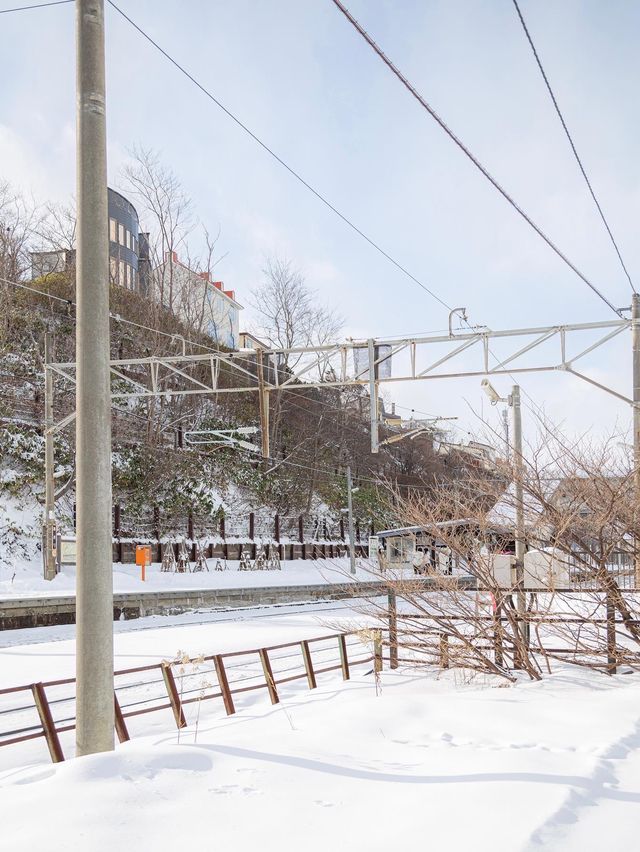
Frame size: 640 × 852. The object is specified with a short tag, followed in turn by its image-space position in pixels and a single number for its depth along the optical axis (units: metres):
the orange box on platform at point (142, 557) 33.31
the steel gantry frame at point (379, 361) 19.83
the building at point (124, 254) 52.06
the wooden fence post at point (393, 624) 12.29
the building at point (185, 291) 51.94
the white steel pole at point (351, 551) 43.77
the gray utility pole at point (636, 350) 17.84
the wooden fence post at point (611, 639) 11.47
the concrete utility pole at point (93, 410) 5.79
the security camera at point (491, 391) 23.83
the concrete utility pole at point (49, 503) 27.58
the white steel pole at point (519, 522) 11.64
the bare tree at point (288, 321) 59.44
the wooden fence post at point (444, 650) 11.63
